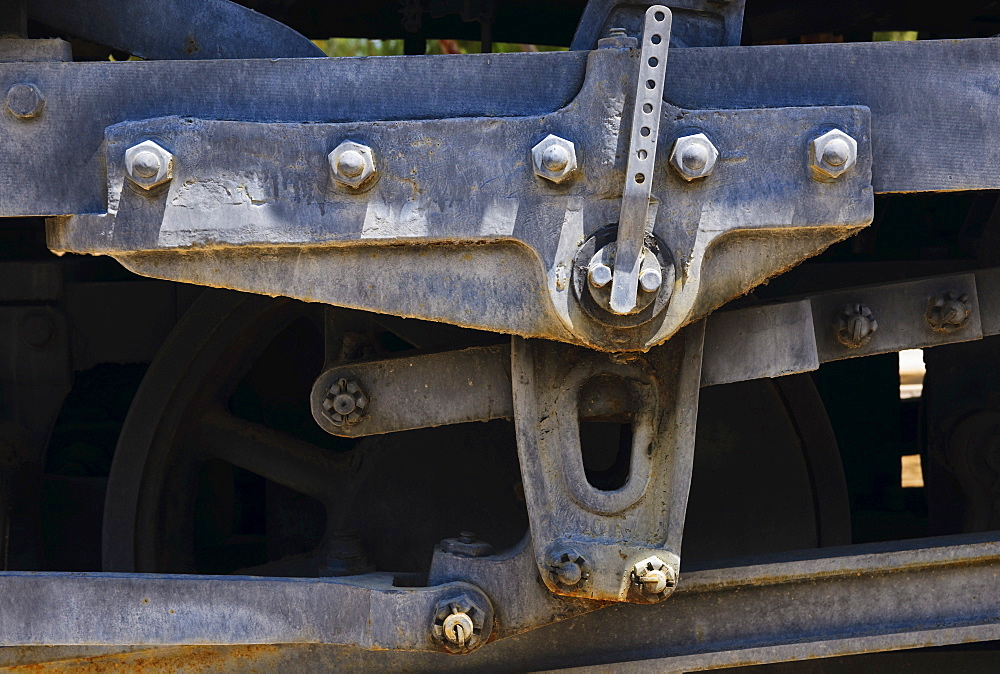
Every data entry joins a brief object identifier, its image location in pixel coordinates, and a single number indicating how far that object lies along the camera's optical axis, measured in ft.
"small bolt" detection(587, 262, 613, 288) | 4.74
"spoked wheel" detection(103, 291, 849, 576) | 7.52
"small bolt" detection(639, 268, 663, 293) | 4.75
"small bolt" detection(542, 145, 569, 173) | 4.71
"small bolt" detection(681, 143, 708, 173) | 4.73
